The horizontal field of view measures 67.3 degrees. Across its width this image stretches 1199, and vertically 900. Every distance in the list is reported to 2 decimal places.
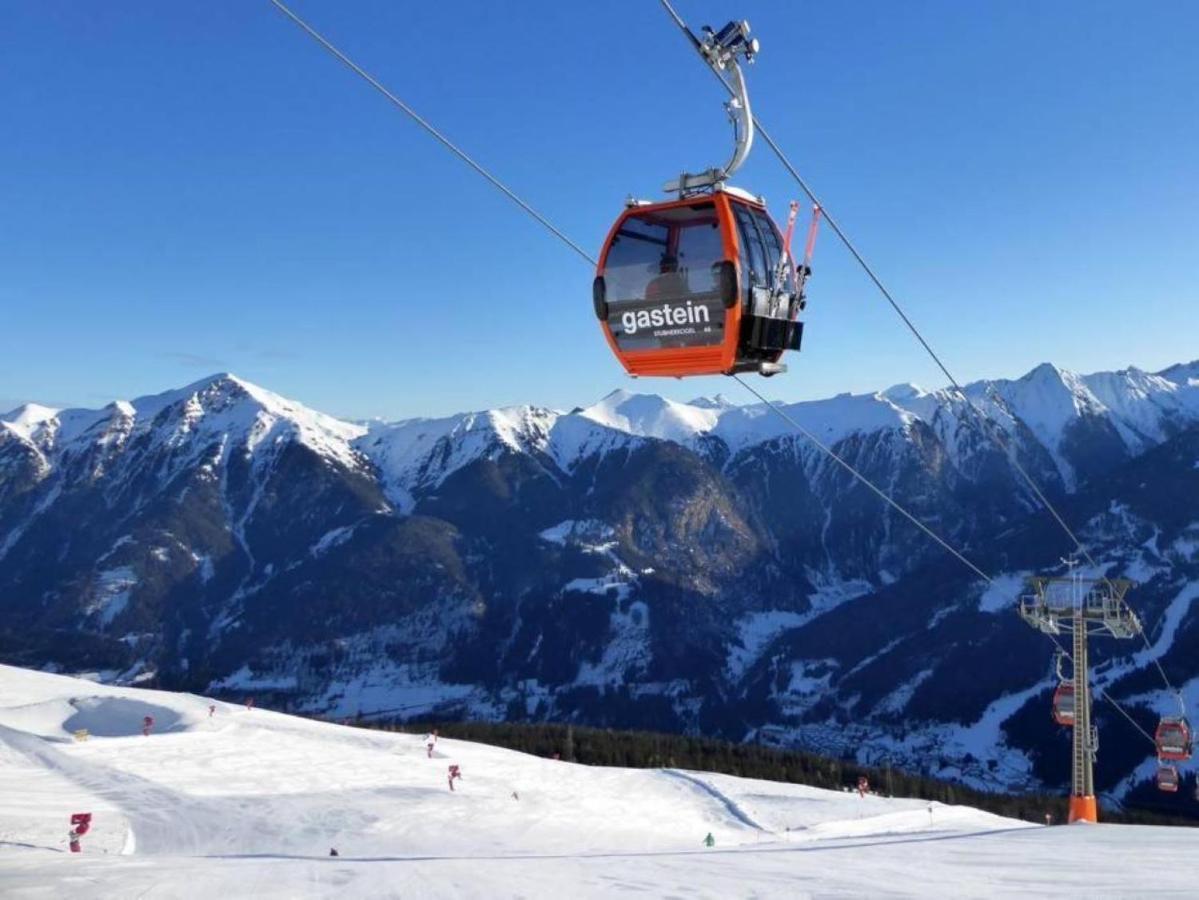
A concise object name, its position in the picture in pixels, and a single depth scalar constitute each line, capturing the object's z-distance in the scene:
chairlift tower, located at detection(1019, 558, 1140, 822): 34.47
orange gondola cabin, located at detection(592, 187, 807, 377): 14.59
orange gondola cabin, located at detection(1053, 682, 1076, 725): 39.88
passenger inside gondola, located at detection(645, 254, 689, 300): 15.03
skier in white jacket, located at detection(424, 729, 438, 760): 54.37
